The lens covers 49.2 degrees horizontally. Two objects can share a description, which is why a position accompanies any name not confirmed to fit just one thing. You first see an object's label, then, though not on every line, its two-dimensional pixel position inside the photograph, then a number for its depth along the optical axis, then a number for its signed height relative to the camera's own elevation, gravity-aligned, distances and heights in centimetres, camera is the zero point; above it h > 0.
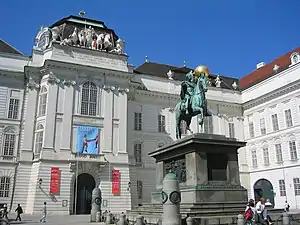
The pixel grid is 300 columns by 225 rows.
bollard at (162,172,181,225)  1108 +3
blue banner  3175 +604
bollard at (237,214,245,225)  1161 -61
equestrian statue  1697 +538
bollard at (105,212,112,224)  1680 -76
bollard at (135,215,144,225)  1280 -63
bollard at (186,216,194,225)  1202 -64
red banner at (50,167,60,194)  2936 +211
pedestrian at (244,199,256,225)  1198 -45
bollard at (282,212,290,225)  1354 -69
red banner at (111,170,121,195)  3169 +203
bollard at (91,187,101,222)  1968 +5
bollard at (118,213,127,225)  1430 -70
